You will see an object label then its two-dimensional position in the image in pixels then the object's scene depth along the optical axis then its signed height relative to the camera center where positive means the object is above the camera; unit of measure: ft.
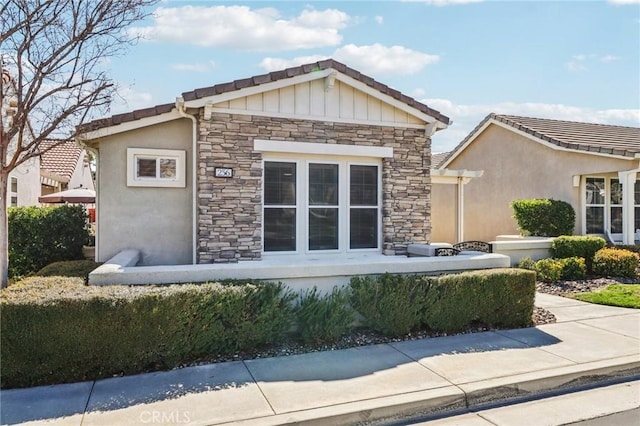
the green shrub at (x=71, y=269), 22.03 -3.18
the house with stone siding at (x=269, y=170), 26.21 +2.72
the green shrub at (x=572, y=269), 38.11 -4.93
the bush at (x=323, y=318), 20.84 -5.19
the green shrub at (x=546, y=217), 45.60 -0.38
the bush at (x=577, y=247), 40.24 -3.13
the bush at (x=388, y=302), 21.94 -4.61
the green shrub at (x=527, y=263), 38.47 -4.55
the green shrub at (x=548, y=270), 36.88 -4.90
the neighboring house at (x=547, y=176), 46.62 +4.52
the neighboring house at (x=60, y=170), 58.49 +5.99
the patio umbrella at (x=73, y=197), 43.84 +1.43
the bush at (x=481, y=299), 22.98 -4.75
